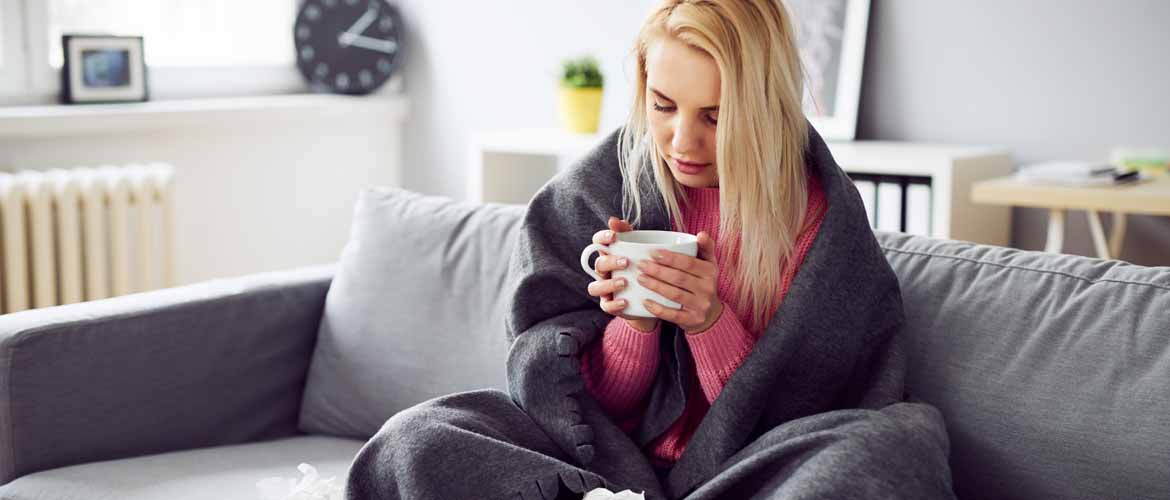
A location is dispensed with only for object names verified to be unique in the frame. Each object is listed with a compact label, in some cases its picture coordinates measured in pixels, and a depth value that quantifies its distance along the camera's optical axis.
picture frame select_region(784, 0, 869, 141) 2.92
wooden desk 2.20
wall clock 3.60
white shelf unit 2.53
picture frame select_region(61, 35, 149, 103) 3.00
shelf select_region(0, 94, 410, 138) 2.83
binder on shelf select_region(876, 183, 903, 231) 2.65
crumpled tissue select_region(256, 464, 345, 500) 1.41
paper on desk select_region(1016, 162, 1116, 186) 2.31
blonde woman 1.28
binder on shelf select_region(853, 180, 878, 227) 2.69
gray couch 1.38
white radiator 2.71
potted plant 3.19
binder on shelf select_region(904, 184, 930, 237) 2.61
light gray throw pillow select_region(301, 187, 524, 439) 1.80
